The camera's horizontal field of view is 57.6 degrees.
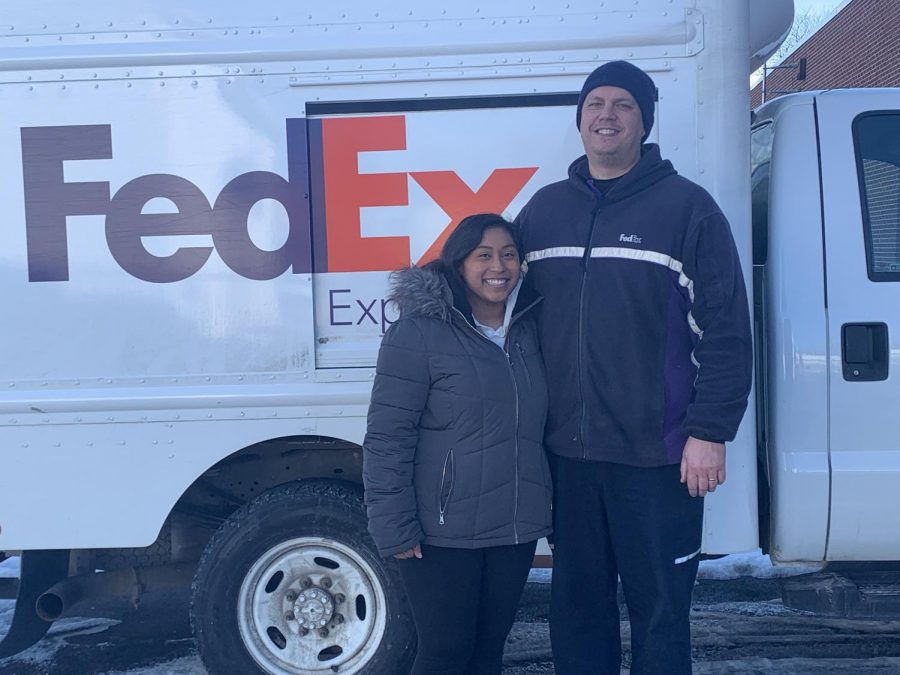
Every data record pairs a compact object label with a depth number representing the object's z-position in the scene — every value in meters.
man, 2.51
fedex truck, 3.03
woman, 2.42
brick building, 12.87
